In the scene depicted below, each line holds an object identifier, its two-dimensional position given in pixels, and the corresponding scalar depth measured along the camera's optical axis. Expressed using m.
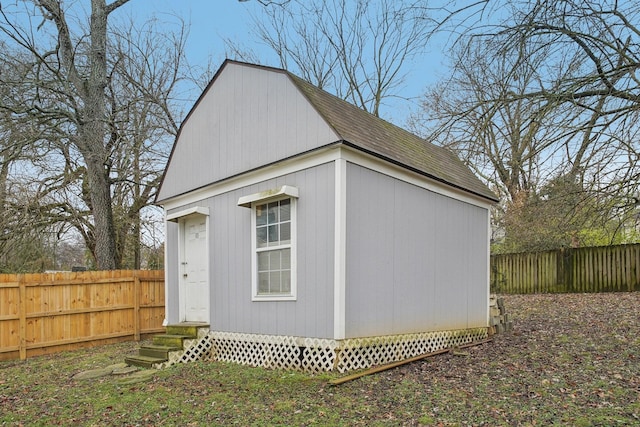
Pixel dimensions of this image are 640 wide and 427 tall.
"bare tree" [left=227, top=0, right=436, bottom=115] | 19.05
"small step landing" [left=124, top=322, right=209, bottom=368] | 7.34
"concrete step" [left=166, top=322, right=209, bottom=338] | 7.90
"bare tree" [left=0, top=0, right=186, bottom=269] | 11.50
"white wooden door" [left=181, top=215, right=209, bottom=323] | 8.53
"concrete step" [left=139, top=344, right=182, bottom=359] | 7.38
